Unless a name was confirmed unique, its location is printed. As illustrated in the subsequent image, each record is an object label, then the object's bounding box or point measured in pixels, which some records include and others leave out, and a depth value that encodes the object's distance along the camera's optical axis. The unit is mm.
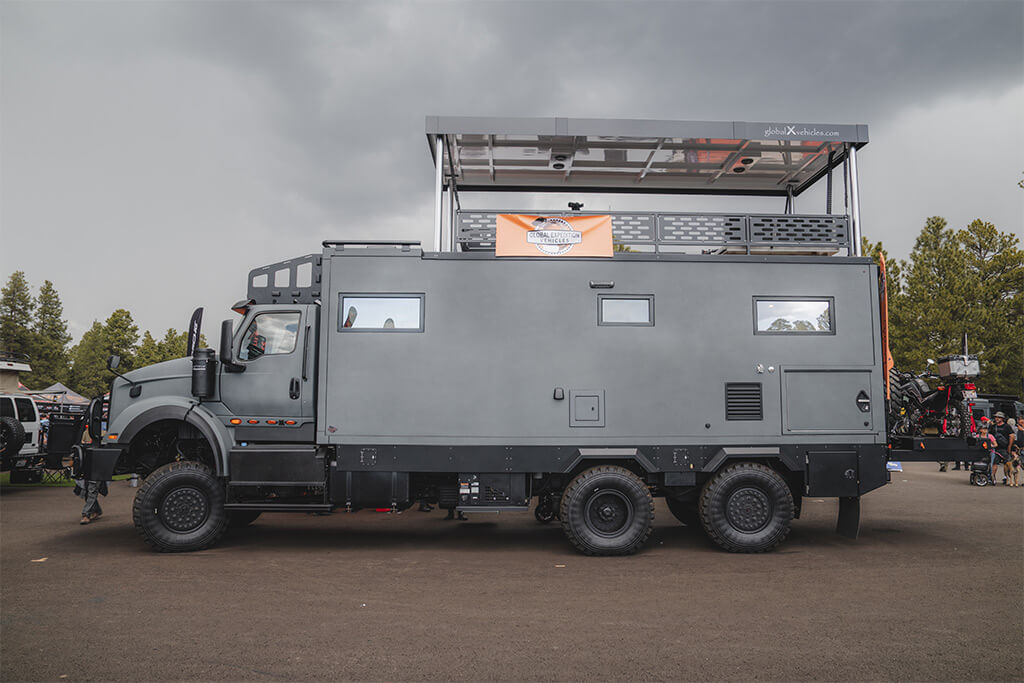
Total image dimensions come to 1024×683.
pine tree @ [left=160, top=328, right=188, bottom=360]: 59425
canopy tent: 34081
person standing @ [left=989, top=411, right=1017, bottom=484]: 17047
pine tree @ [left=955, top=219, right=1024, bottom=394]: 29109
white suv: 14633
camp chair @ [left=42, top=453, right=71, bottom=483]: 14695
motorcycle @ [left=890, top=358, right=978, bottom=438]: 8734
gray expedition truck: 8250
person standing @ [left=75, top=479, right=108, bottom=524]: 9883
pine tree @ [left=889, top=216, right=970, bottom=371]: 29781
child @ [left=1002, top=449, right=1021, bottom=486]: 16766
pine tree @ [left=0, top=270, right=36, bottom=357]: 45156
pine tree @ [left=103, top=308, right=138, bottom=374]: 50312
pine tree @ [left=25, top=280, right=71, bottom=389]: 46438
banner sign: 8586
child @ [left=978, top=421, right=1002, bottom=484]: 16139
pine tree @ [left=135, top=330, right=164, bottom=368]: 54219
